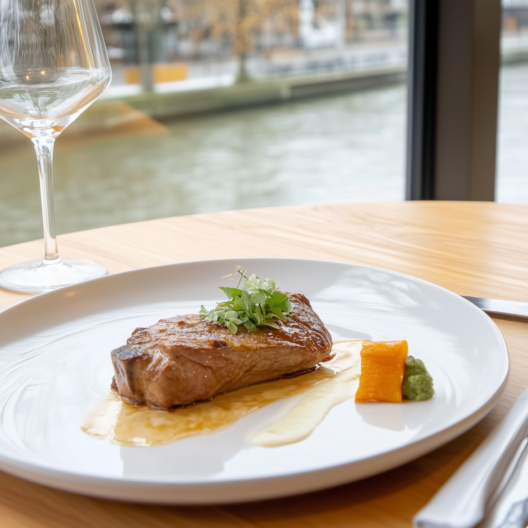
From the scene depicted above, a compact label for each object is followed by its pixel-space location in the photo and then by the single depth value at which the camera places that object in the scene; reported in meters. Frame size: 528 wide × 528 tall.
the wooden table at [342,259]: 0.54
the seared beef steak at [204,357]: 0.73
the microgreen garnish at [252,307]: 0.86
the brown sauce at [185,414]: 0.65
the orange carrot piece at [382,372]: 0.68
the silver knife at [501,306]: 0.93
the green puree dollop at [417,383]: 0.68
